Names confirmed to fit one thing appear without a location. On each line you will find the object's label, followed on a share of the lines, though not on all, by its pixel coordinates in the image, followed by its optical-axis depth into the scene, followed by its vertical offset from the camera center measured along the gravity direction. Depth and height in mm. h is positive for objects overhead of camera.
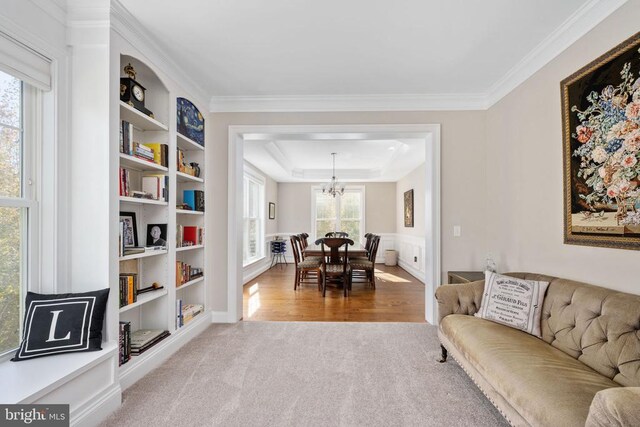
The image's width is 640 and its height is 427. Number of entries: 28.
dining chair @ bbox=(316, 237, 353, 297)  4516 -787
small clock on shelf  2143 +974
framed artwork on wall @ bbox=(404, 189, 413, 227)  6888 +206
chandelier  6809 +840
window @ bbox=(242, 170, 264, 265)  6232 -8
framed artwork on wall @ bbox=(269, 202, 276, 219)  7645 +202
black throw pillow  1591 -600
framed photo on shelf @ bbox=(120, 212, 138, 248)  2184 -86
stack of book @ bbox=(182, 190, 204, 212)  3006 +204
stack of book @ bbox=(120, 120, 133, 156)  2039 +576
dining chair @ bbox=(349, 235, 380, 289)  4953 -815
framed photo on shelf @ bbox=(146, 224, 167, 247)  2465 -134
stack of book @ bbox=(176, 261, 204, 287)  2730 -560
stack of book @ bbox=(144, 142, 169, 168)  2412 +562
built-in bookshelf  2084 -30
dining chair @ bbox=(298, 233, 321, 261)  5328 -599
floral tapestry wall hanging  1621 +408
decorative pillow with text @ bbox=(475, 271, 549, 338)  1943 -618
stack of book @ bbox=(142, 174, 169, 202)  2389 +272
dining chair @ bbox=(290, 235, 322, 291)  4938 -836
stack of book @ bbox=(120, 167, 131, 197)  2062 +262
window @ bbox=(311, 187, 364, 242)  8383 +148
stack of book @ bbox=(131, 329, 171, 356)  2184 -970
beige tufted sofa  1127 -759
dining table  4852 -605
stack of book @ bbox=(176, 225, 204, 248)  2975 -177
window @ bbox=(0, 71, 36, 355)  1607 +104
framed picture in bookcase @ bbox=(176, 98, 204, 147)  2790 +996
